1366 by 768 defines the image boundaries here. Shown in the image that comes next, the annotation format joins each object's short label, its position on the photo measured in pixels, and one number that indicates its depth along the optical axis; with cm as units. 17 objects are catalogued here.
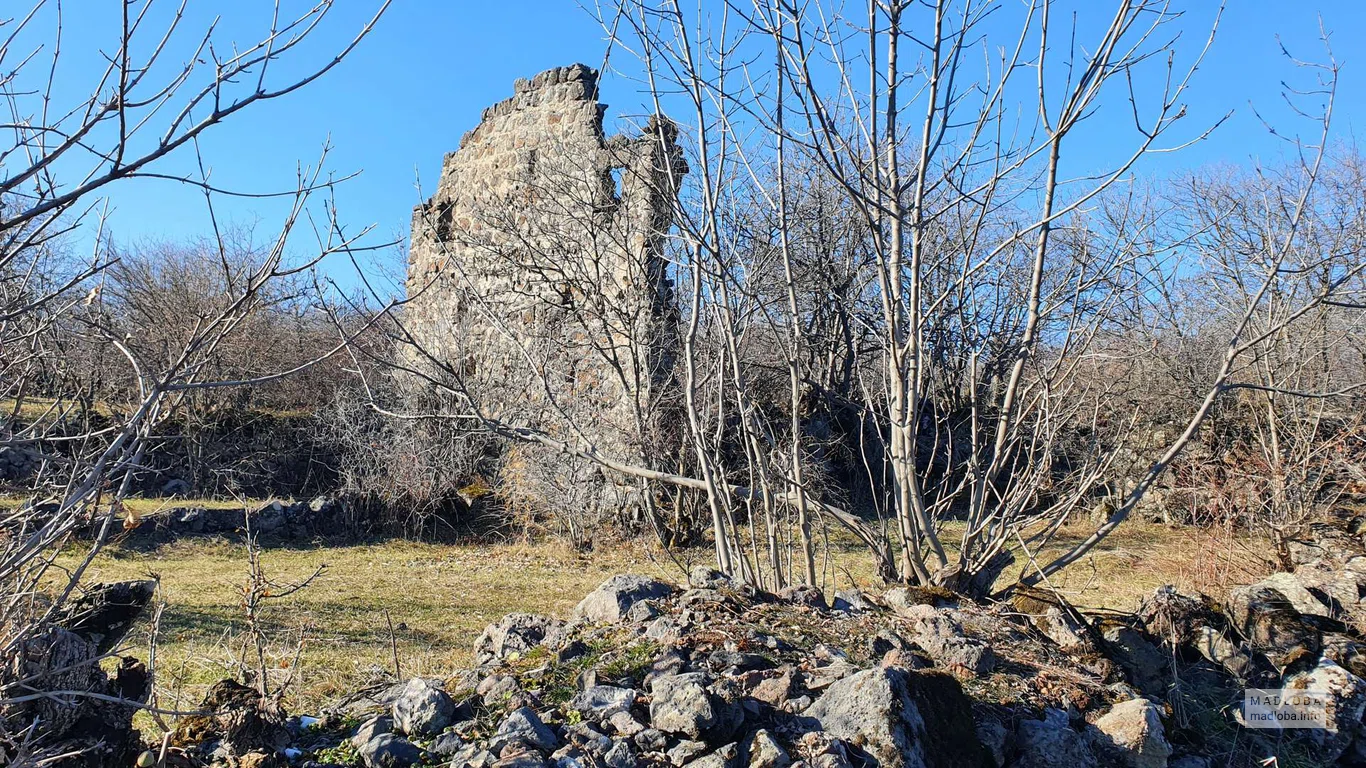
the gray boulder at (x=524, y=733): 259
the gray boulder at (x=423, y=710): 282
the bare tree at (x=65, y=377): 173
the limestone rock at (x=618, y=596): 388
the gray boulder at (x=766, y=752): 247
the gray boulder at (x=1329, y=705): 344
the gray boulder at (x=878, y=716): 256
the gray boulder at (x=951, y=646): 335
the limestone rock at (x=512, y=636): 378
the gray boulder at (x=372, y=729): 279
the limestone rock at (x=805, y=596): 399
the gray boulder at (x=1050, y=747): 287
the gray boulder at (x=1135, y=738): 295
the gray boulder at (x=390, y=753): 264
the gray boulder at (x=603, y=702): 277
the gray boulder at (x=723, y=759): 247
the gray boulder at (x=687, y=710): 260
